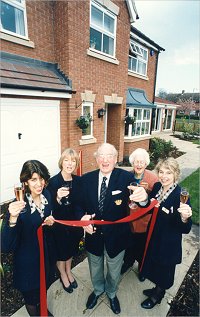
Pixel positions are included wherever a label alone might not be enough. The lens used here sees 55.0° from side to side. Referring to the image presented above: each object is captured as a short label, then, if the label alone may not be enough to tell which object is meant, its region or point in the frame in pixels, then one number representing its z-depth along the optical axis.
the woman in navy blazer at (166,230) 2.48
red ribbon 2.30
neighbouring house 22.68
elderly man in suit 2.50
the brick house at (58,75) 5.83
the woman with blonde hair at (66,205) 2.74
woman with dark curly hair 2.14
